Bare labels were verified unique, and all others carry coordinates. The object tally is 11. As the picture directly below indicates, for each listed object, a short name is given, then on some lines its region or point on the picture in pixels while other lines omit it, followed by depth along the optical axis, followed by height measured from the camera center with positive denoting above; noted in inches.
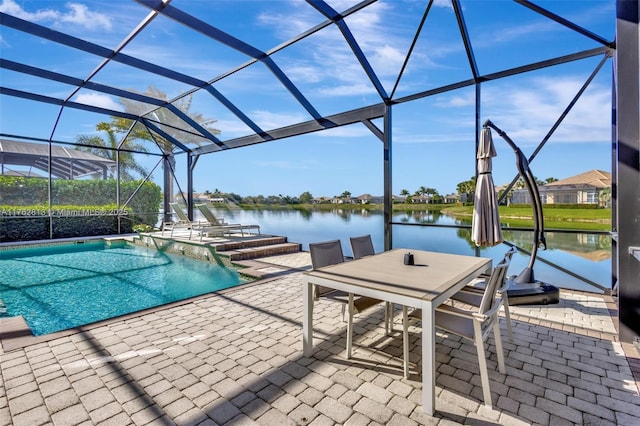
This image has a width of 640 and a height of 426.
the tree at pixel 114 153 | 553.3 +125.1
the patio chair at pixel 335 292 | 104.1 -32.6
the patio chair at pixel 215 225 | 358.6 -15.1
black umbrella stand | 153.3 -29.5
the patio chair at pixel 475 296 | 108.3 -33.8
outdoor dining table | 76.1 -22.4
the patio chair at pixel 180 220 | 378.7 -9.3
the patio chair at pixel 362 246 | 143.7 -18.0
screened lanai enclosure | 160.9 +105.7
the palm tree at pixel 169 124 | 312.8 +108.0
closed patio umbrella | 140.2 +4.0
